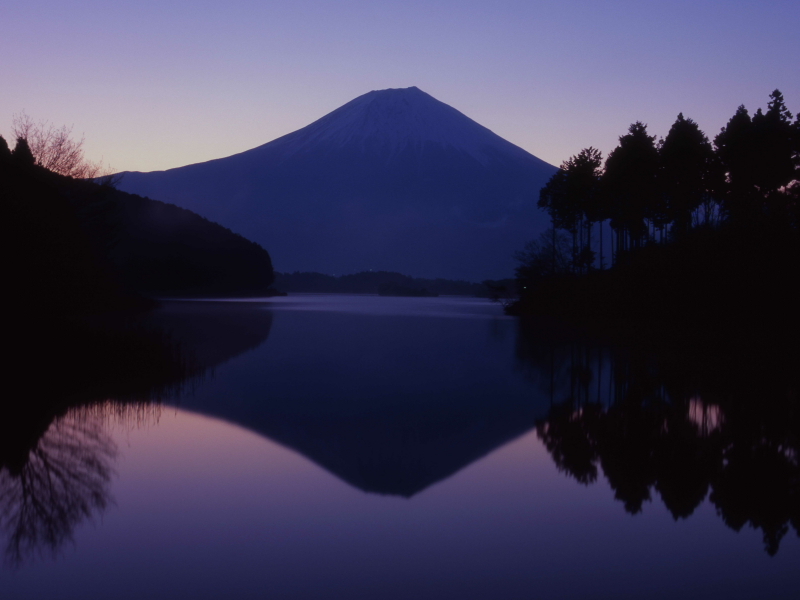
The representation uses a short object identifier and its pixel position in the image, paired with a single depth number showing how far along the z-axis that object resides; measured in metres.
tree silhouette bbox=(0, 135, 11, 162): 23.86
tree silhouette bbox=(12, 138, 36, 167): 35.21
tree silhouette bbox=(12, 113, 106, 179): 39.91
